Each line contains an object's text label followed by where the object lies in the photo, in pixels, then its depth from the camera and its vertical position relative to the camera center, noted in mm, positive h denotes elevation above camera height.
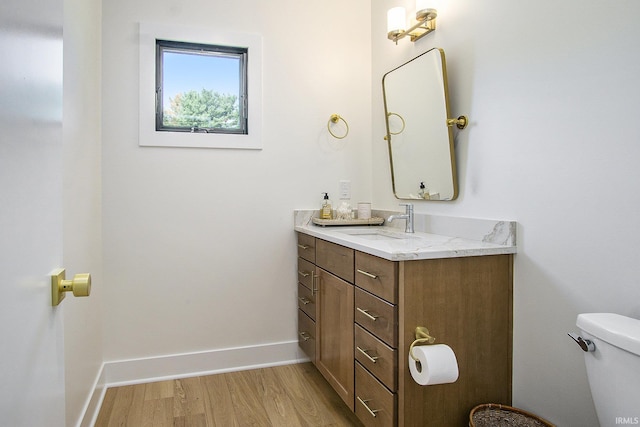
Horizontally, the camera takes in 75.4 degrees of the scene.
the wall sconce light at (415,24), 2100 +1015
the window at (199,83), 2412 +808
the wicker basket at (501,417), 1457 -737
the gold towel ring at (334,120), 2766 +631
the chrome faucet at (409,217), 2232 -17
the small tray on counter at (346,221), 2553 -45
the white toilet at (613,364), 1015 -389
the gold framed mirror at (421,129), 1991 +450
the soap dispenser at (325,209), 2662 +32
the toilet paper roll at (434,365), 1344 -499
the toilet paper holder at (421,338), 1442 -438
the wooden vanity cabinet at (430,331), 1476 -444
